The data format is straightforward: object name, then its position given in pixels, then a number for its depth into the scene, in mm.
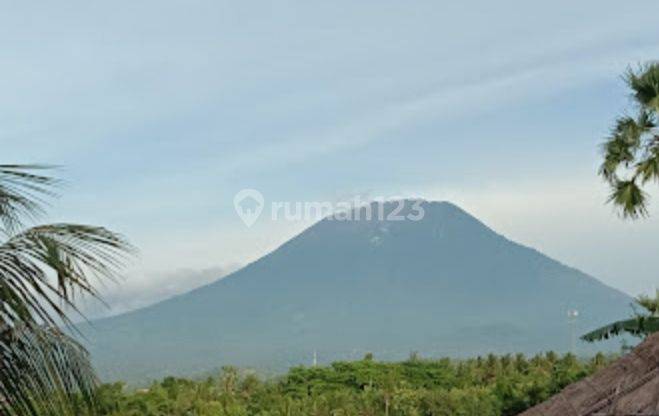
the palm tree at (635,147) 14469
